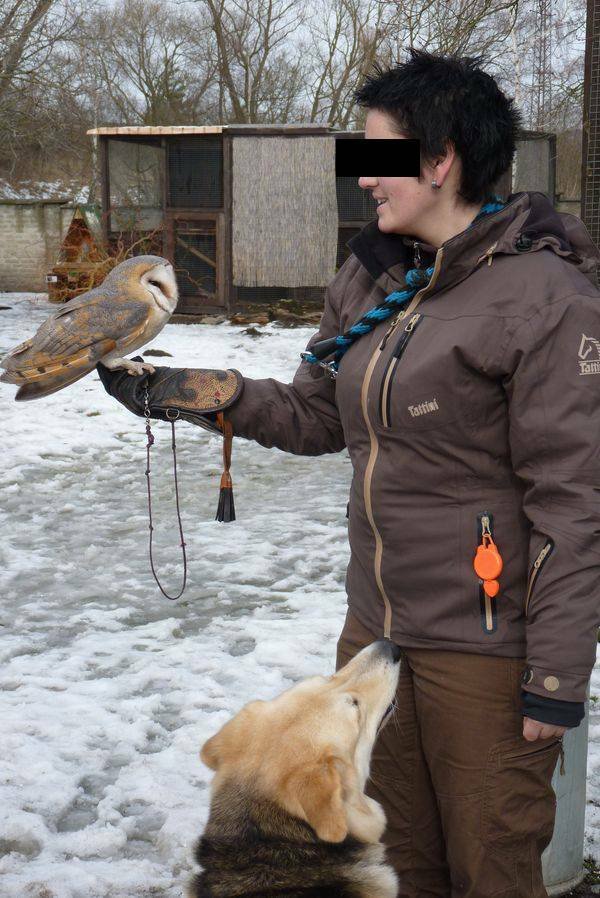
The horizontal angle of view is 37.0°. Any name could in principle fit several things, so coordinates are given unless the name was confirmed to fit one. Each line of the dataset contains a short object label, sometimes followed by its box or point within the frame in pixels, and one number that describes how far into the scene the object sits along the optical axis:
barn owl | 2.73
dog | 2.00
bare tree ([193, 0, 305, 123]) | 28.41
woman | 1.93
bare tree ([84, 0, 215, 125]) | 28.50
